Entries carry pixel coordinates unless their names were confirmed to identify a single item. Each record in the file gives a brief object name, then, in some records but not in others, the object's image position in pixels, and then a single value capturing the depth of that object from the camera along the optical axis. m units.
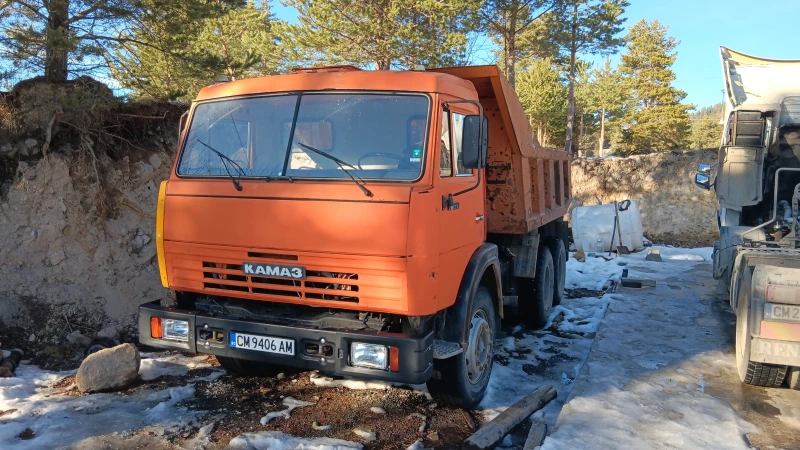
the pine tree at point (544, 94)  29.61
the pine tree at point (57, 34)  6.66
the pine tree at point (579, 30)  25.25
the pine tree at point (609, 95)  41.53
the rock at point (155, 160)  8.33
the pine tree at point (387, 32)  15.20
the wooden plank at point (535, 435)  3.54
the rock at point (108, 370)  4.63
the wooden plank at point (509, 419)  3.57
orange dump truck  3.47
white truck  4.09
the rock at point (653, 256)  11.44
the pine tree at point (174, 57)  7.91
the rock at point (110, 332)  6.39
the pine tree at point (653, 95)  36.03
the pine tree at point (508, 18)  20.38
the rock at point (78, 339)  6.20
